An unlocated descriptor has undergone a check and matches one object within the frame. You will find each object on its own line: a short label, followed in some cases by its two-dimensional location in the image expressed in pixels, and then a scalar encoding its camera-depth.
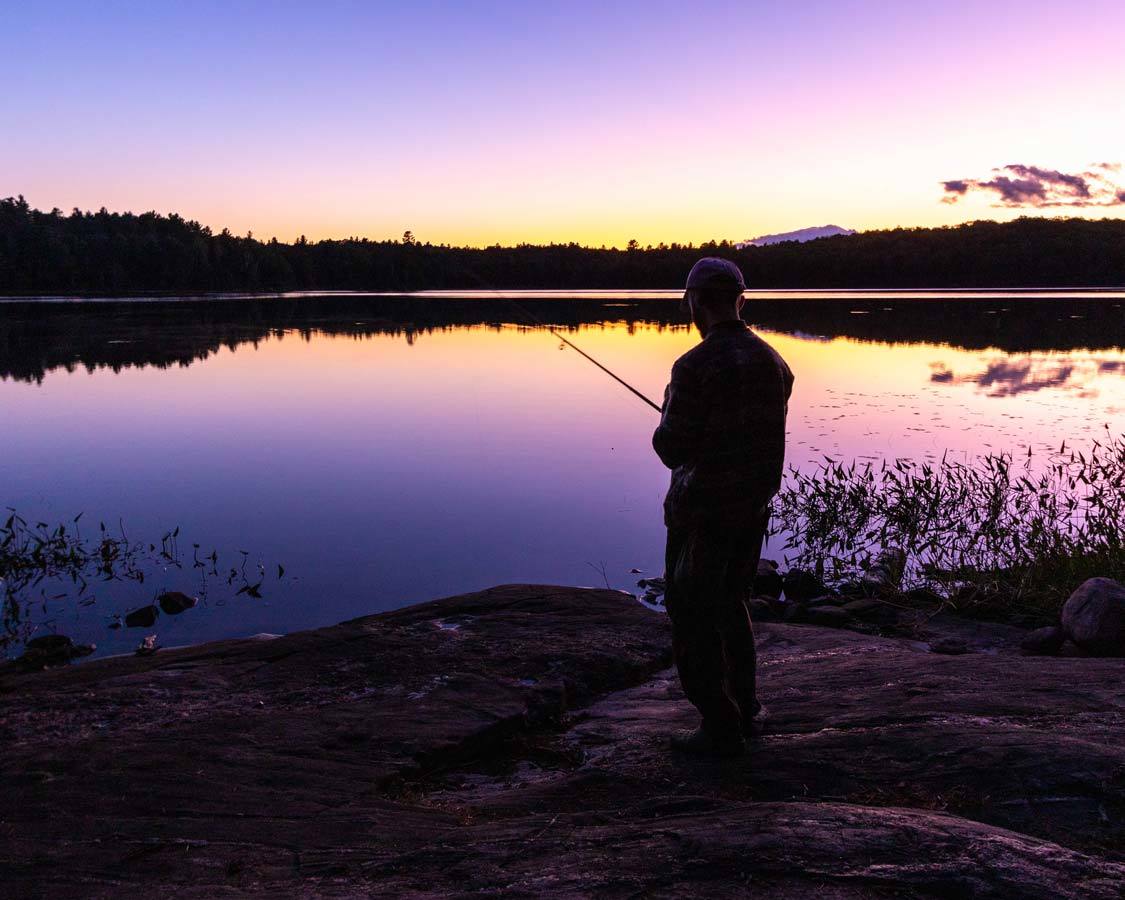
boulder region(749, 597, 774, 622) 9.31
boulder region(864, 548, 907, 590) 10.43
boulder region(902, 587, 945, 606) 9.84
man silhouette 4.05
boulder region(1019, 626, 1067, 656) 7.82
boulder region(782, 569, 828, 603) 10.62
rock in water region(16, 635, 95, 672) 7.91
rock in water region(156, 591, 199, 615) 9.63
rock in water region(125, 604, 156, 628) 9.18
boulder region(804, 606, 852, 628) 9.21
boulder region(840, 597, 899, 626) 9.27
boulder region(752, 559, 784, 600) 10.67
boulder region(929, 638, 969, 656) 7.99
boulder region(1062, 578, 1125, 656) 7.36
